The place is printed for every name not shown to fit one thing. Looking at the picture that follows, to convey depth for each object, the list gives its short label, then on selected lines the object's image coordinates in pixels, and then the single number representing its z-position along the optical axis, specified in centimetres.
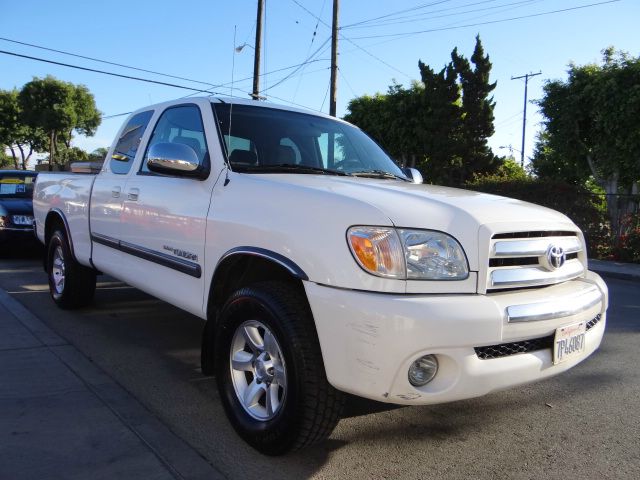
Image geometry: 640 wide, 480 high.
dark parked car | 927
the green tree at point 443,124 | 2258
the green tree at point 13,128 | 4612
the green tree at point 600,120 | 1609
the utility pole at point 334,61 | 1795
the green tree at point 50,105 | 4131
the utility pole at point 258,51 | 2027
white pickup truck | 239
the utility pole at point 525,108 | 4477
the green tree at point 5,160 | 6730
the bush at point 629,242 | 1238
